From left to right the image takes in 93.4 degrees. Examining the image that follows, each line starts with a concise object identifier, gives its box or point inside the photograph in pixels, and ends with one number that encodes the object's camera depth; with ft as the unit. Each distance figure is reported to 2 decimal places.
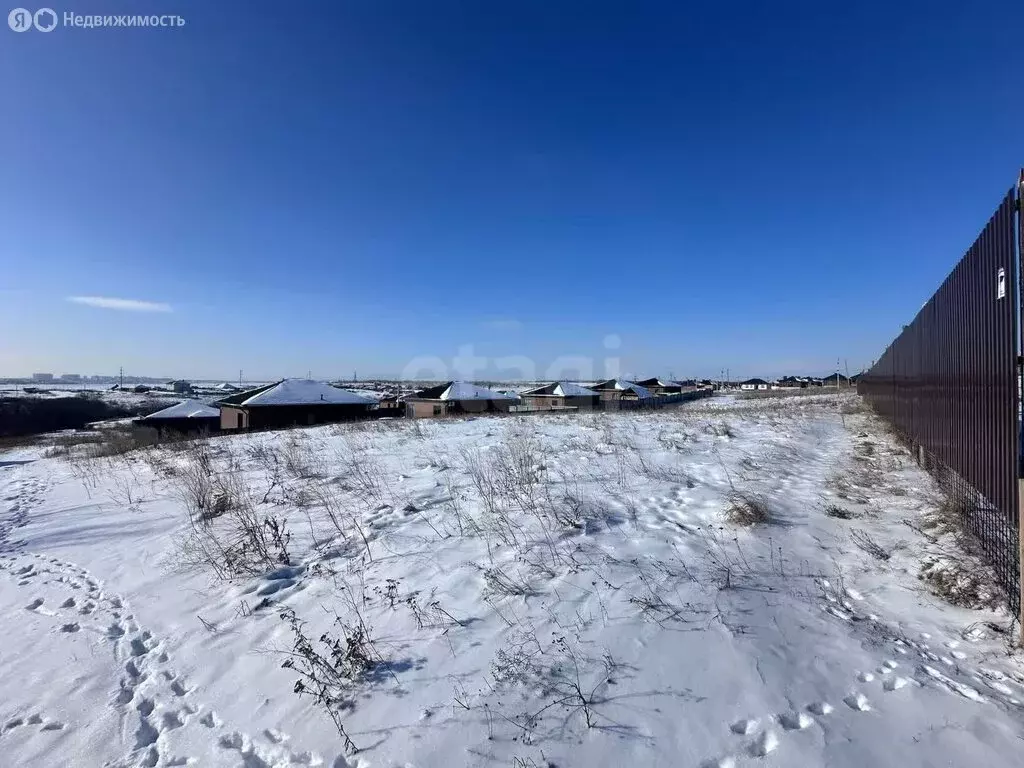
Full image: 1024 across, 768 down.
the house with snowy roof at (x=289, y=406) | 112.78
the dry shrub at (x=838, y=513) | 15.99
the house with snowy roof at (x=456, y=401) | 146.41
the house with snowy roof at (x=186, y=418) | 127.86
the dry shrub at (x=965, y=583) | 9.99
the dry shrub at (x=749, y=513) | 14.87
